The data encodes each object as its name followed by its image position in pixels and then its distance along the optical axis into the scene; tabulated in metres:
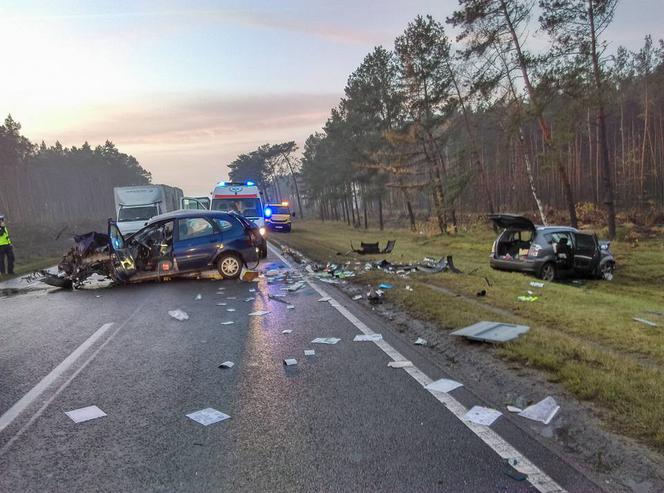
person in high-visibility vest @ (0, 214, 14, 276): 16.39
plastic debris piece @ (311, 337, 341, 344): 6.48
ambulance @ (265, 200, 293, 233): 43.60
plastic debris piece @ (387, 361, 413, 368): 5.37
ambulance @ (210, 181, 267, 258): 24.47
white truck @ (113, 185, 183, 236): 23.45
